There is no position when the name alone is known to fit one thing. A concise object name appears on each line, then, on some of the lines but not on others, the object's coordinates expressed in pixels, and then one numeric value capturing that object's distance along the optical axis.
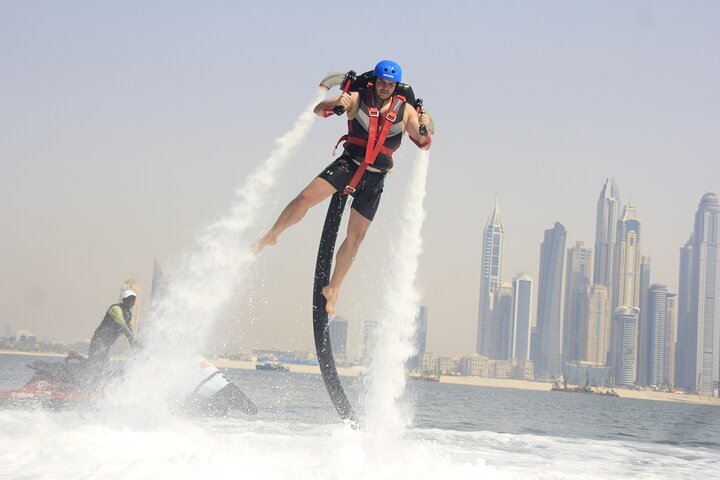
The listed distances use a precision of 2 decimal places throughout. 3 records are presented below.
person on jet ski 12.26
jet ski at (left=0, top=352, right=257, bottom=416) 13.02
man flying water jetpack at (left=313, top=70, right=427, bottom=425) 9.39
